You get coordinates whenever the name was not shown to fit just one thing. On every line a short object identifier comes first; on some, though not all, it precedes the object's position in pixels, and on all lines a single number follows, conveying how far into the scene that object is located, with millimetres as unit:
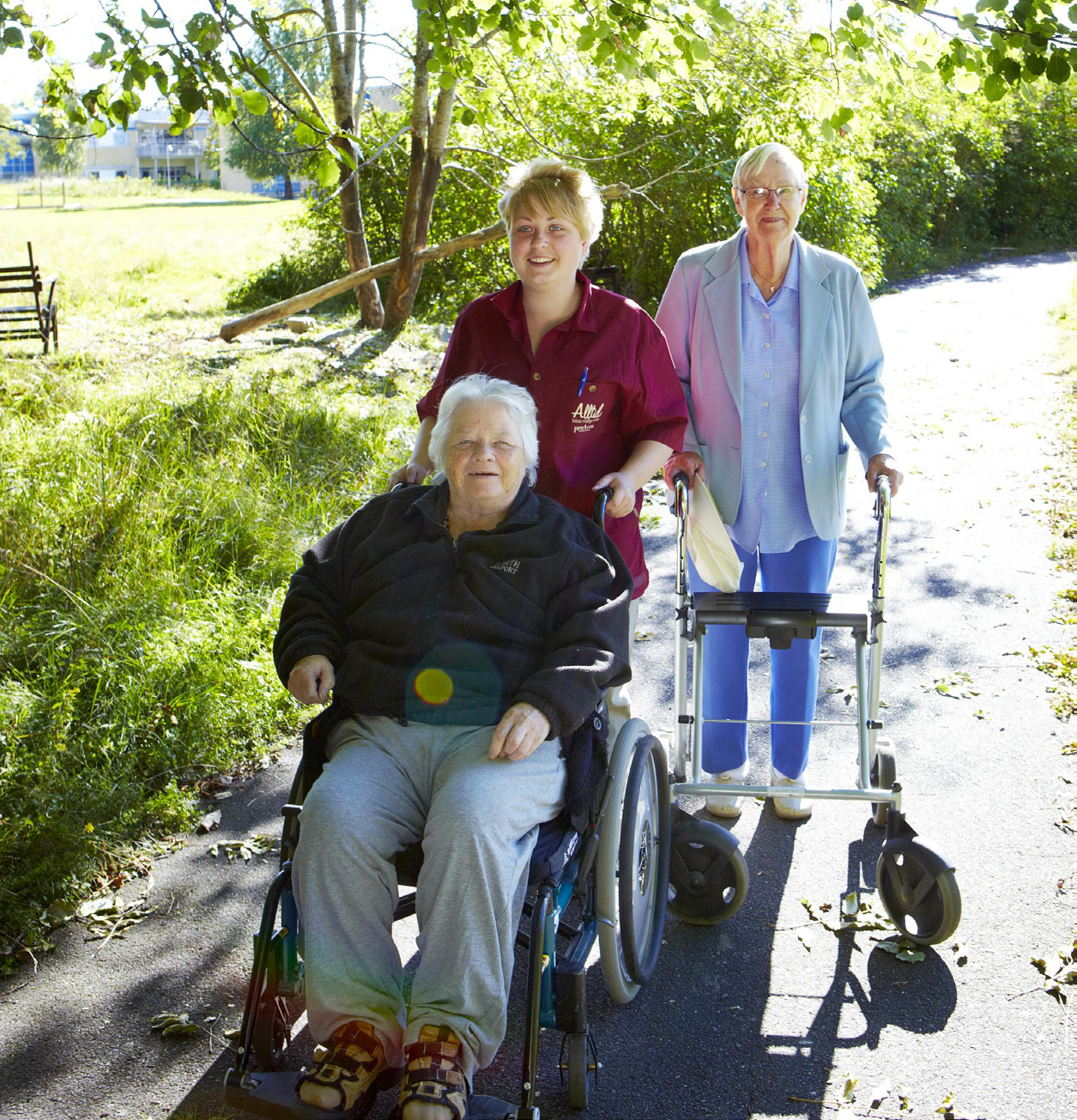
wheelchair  2227
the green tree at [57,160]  50816
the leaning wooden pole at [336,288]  10664
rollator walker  3037
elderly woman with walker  3389
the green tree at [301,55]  9719
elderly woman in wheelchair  2252
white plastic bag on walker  3475
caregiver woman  3062
